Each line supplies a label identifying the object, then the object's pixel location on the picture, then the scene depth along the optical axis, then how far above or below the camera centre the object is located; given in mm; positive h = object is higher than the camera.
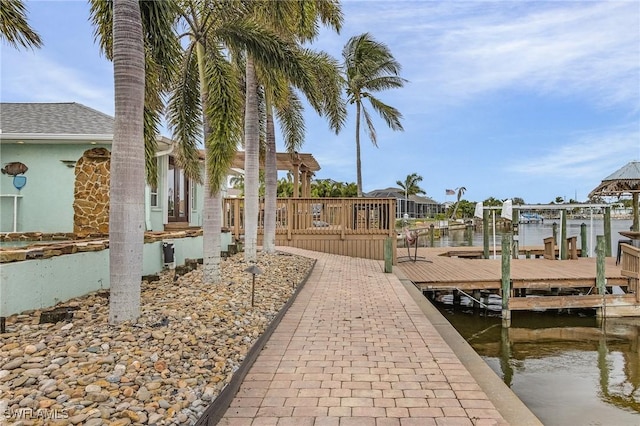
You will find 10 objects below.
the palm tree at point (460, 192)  72662 +3196
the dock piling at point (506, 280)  9312 -1566
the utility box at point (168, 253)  7766 -805
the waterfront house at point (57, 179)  9648 +732
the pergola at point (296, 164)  15156 +1854
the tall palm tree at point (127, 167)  4258 +439
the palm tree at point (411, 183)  67312 +4388
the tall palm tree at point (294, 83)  7586 +3156
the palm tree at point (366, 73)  20375 +6770
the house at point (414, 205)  52544 +961
